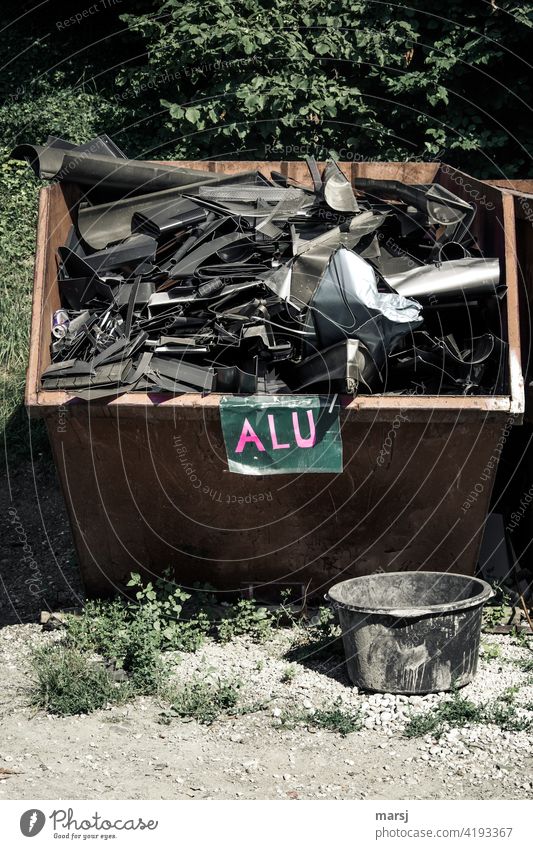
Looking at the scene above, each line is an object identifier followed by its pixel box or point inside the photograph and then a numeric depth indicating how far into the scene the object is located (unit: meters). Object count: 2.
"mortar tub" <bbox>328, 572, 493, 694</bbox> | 4.19
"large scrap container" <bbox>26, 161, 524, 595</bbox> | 4.32
